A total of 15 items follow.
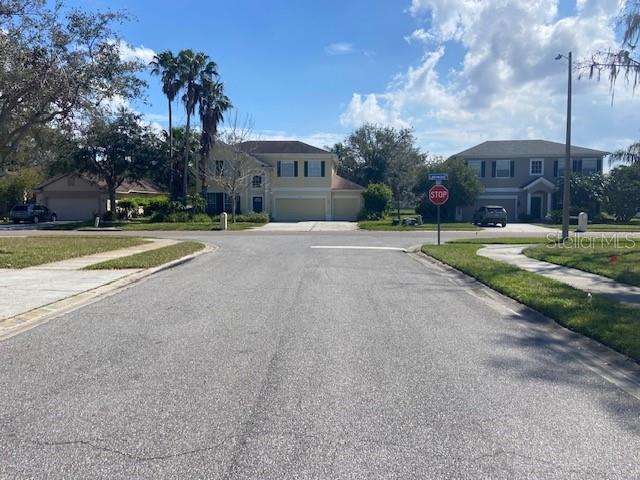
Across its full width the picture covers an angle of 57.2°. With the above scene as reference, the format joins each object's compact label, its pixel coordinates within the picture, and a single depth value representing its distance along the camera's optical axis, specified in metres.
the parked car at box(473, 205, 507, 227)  42.97
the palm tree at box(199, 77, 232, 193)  45.22
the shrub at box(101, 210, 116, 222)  45.82
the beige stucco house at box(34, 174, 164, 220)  53.78
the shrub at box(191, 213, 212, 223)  45.03
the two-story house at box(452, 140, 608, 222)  51.44
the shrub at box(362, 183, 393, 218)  49.81
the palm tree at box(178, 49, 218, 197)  44.47
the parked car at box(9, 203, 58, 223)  48.03
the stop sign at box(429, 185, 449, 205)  23.36
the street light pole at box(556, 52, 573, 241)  25.53
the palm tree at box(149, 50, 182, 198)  44.21
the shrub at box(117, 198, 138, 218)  51.16
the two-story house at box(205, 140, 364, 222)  50.72
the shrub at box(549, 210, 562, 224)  46.65
